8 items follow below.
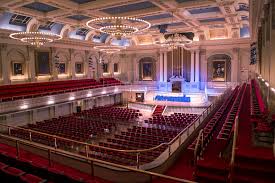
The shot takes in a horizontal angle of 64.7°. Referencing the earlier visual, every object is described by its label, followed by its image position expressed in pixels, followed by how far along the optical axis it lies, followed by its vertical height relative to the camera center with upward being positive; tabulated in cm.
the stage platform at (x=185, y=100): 2234 -223
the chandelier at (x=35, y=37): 1159 +250
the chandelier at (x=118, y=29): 1027 +251
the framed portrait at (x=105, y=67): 2721 +171
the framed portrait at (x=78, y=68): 2340 +142
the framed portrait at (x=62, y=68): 2153 +134
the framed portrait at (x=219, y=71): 2375 +84
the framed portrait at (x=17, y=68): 1736 +113
